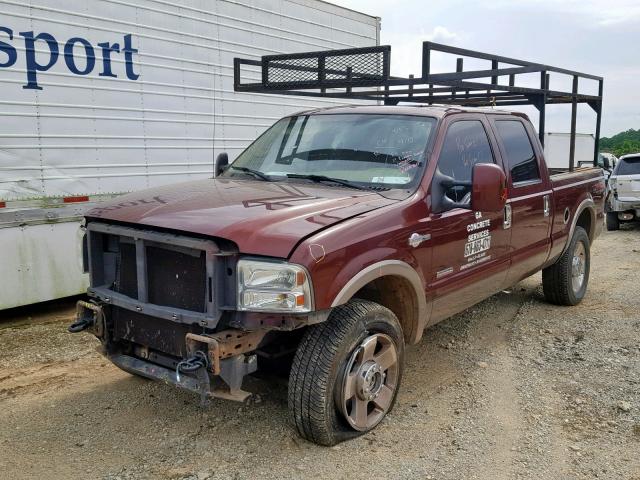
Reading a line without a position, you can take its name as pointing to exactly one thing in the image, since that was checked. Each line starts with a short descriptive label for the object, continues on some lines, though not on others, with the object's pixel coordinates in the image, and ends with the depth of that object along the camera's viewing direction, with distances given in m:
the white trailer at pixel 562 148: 22.74
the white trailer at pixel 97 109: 5.54
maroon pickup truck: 3.08
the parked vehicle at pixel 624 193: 12.38
